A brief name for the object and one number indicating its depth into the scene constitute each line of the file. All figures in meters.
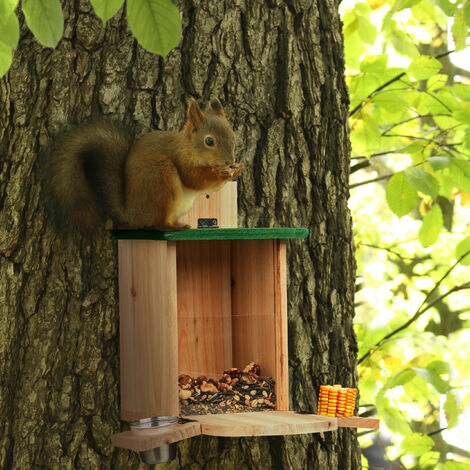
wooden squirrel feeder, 2.75
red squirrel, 2.82
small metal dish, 2.68
